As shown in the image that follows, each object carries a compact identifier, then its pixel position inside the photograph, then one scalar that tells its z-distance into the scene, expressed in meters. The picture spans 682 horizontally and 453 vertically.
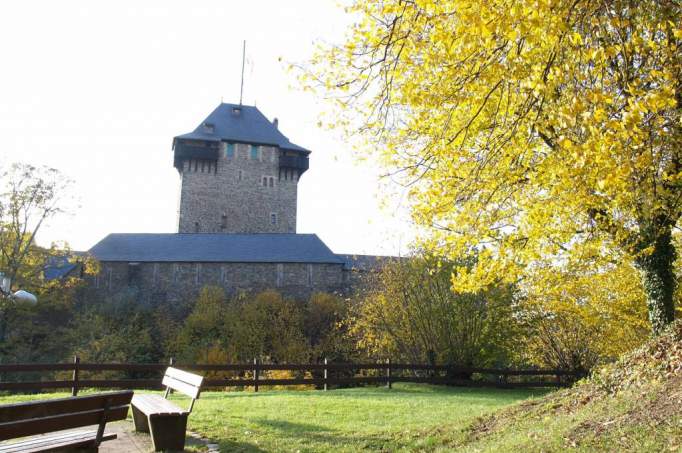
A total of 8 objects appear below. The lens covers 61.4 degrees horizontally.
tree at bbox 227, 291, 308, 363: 25.62
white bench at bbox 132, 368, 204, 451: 5.51
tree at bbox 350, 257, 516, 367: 16.75
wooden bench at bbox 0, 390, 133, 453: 3.96
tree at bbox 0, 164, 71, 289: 27.47
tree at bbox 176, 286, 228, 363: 25.73
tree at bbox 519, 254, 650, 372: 11.55
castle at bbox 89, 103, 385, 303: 33.03
